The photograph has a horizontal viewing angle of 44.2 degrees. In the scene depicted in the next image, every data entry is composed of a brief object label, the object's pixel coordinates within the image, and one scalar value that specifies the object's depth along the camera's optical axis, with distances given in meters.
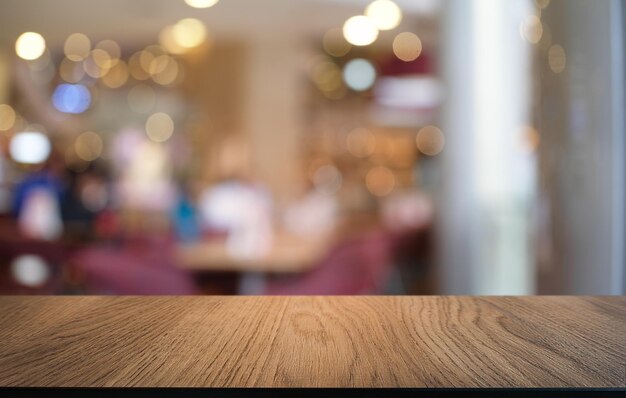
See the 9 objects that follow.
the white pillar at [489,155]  4.41
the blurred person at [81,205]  6.73
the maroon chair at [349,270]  3.37
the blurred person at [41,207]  6.62
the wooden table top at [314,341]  0.58
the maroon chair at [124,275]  2.77
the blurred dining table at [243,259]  4.17
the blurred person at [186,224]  4.82
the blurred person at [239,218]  4.28
